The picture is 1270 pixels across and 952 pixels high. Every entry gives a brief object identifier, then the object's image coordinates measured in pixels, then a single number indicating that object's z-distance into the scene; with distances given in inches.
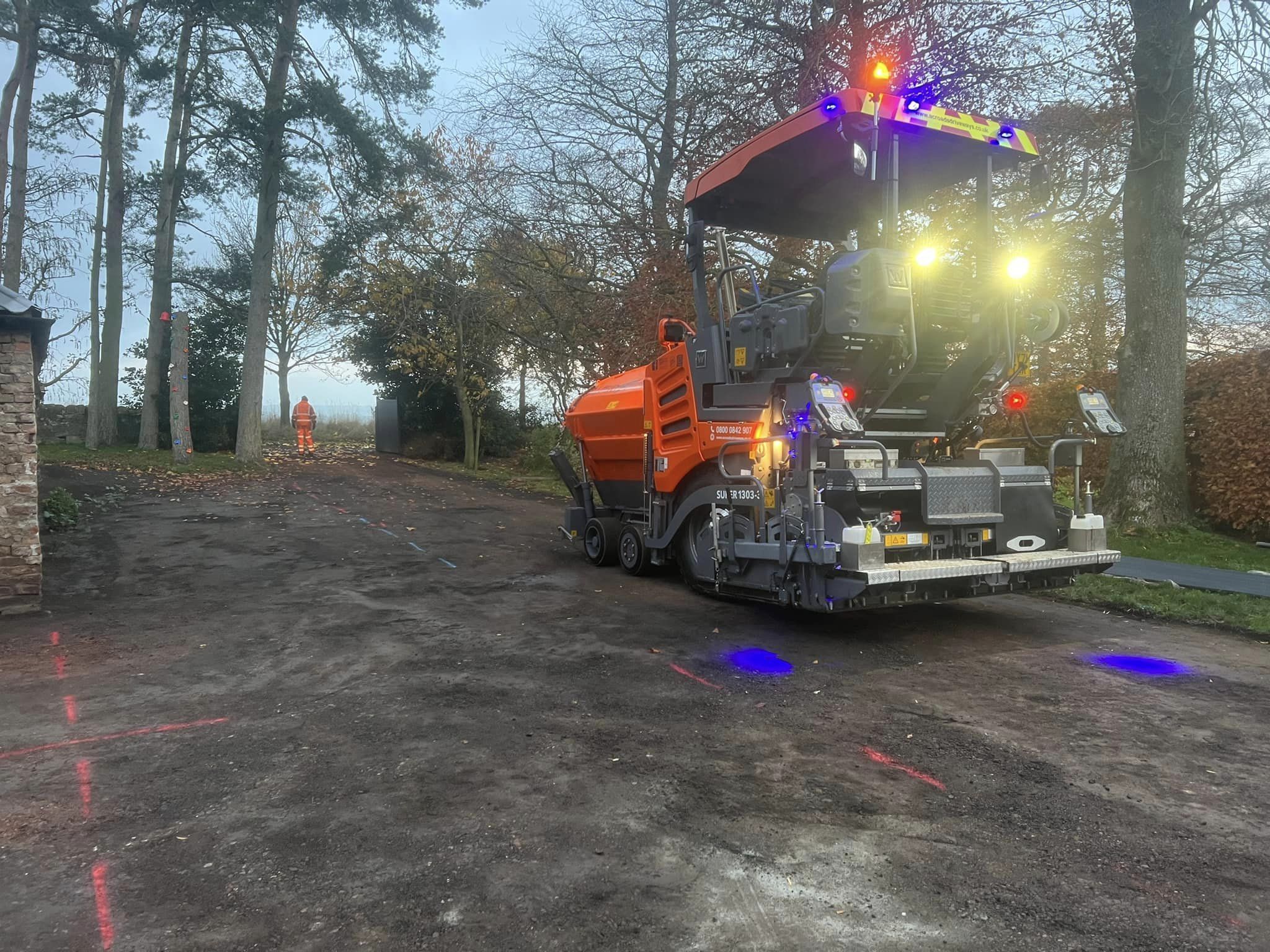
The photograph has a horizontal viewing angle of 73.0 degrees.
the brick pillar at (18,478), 293.0
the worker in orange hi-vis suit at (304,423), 1115.3
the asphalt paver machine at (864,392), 228.1
